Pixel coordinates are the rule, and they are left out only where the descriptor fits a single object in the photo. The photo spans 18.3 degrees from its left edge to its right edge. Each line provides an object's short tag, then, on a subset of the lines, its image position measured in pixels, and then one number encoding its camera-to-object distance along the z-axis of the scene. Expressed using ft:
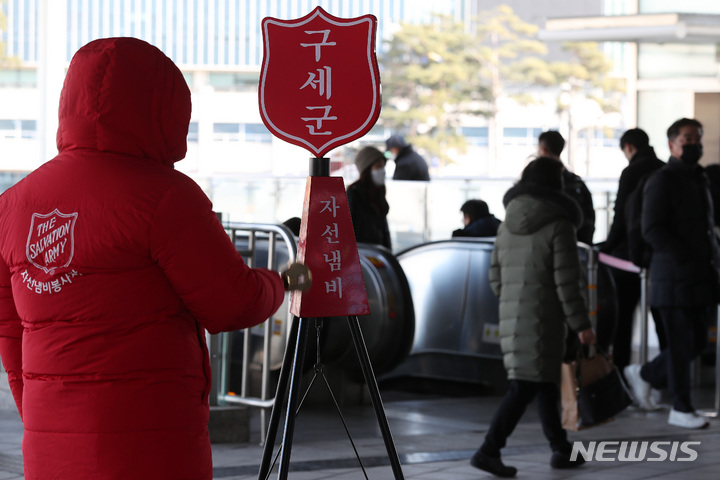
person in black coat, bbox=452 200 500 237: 59.27
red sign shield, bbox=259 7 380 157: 25.29
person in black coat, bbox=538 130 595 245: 55.57
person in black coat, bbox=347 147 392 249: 53.98
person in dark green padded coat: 36.60
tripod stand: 23.76
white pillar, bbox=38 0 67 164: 68.68
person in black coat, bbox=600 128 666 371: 54.13
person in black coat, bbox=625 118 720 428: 44.74
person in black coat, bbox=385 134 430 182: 76.64
